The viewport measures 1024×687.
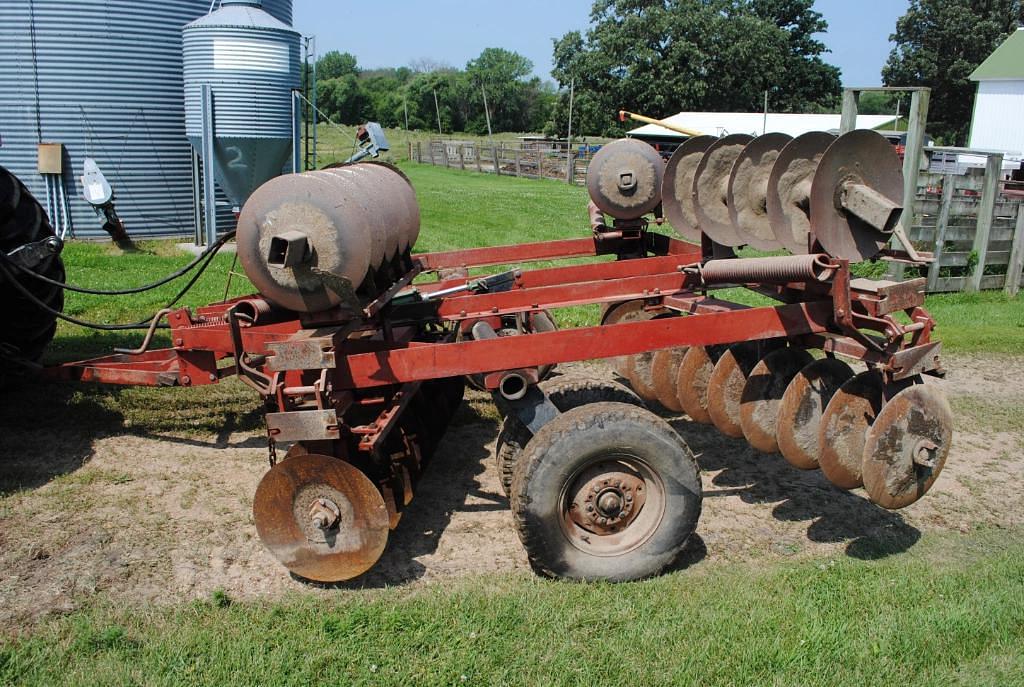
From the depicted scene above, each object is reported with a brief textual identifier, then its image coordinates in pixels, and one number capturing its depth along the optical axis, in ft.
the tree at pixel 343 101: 252.01
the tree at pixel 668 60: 194.80
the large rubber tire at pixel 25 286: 20.01
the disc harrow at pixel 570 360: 13.58
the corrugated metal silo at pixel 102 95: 43.86
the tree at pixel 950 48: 208.03
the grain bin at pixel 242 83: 42.93
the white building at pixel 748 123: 131.23
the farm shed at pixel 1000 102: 164.14
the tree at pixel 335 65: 378.90
